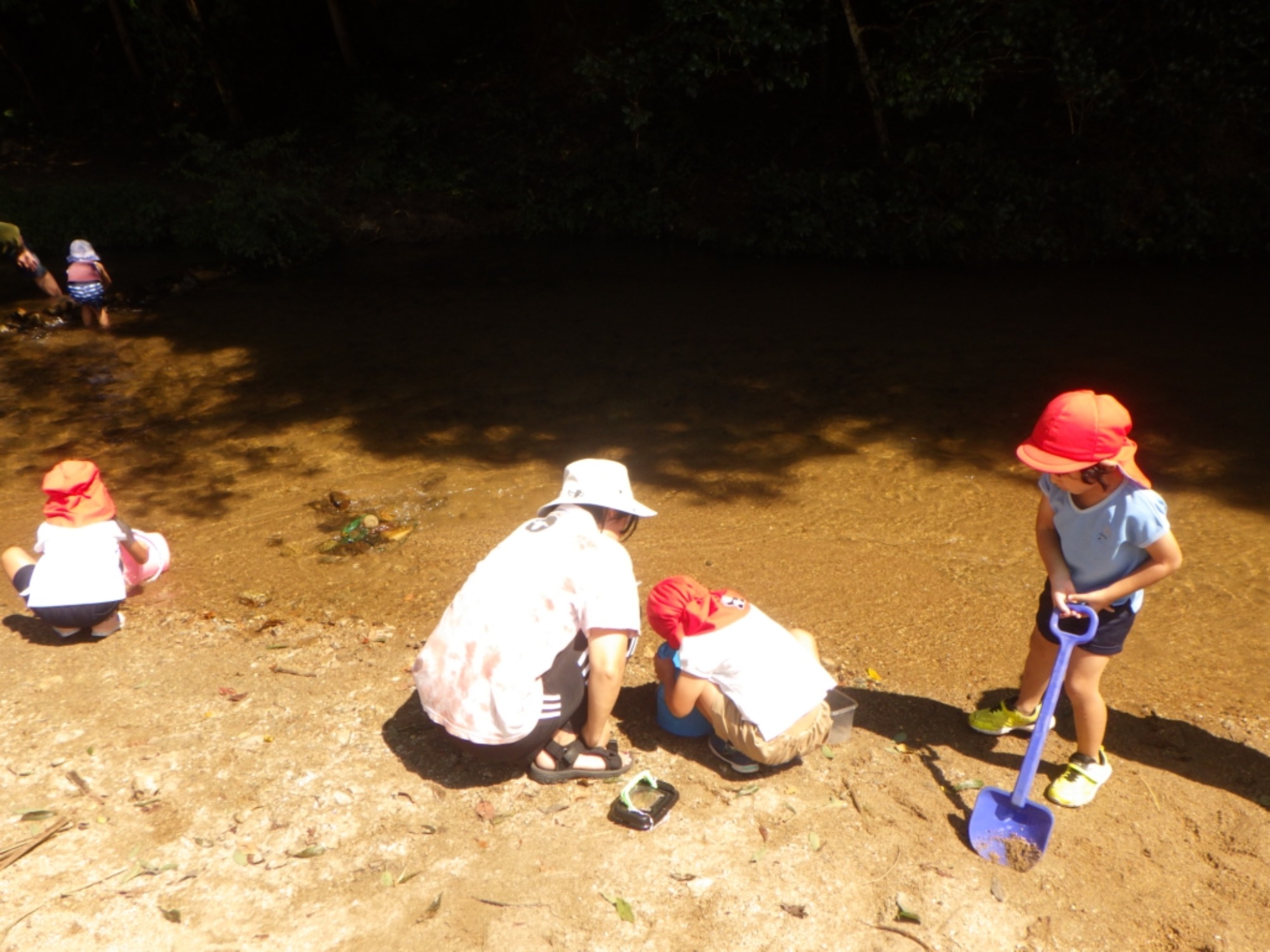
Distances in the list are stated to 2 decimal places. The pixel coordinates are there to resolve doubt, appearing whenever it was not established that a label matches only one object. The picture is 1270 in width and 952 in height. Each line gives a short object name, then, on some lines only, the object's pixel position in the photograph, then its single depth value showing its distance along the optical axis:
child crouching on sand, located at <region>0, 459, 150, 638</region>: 4.01
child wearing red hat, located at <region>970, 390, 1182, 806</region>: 2.75
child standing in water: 9.47
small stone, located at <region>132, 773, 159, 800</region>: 3.15
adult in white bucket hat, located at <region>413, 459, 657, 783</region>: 2.91
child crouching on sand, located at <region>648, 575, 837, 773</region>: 3.04
